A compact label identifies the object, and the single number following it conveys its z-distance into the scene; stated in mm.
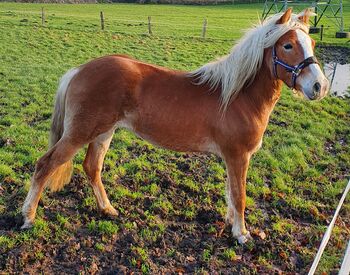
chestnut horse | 4629
